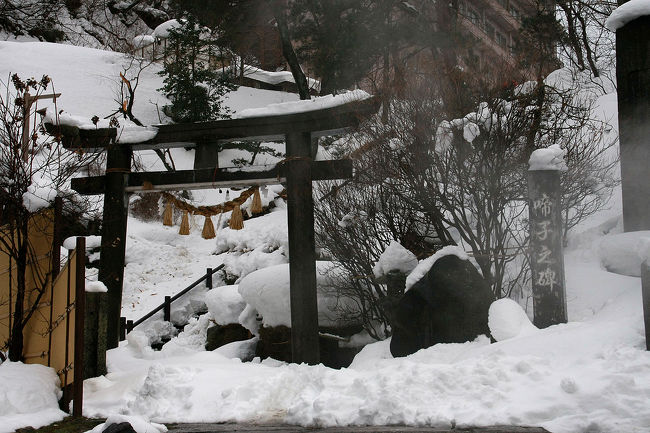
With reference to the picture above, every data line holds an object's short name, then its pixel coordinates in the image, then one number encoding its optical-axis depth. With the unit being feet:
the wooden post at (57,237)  24.49
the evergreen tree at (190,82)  81.80
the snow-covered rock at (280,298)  36.58
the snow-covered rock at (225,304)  43.24
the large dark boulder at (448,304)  26.12
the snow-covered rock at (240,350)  38.27
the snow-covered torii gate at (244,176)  30.89
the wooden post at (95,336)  27.50
